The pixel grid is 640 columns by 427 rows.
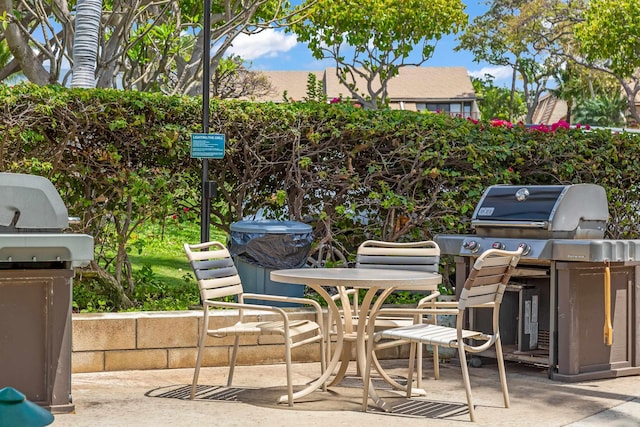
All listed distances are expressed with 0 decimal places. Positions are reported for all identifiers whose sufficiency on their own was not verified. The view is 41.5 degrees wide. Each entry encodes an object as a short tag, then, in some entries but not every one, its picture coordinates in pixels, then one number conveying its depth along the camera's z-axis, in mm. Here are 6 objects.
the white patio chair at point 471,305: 4977
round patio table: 5102
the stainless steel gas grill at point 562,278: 6320
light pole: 7117
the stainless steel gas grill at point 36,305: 4816
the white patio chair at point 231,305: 5293
